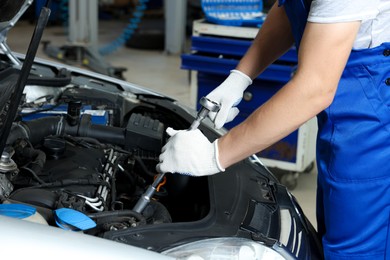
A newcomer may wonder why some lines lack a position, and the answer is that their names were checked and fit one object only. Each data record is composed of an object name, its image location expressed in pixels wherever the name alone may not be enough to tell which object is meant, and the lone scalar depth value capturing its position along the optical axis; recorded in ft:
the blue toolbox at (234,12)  11.72
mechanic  4.54
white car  4.52
